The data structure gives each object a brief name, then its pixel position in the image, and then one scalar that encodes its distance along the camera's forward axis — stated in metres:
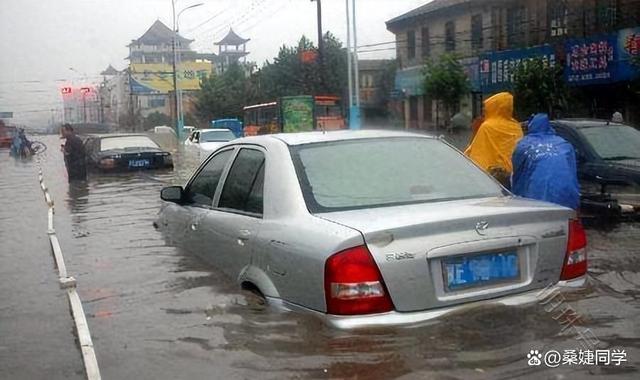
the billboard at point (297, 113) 27.89
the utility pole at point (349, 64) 27.73
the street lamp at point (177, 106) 41.36
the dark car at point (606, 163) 8.80
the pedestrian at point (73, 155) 14.84
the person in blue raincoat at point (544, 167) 5.55
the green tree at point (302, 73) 33.69
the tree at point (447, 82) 27.58
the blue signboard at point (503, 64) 24.11
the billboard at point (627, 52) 19.86
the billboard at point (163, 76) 52.16
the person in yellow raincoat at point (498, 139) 7.55
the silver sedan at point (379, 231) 3.37
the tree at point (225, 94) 44.56
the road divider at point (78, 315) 3.59
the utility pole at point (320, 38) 29.67
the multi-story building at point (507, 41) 21.70
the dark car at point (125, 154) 17.48
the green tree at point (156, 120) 56.59
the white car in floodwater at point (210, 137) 25.50
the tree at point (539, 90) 21.98
